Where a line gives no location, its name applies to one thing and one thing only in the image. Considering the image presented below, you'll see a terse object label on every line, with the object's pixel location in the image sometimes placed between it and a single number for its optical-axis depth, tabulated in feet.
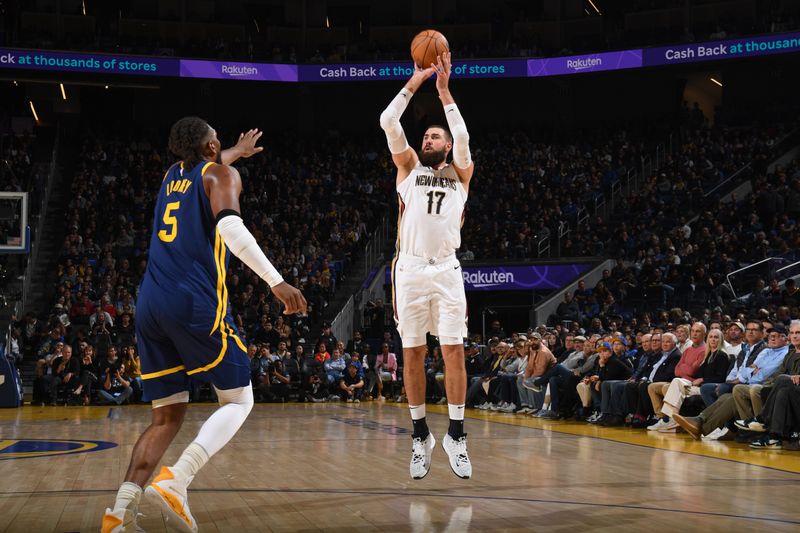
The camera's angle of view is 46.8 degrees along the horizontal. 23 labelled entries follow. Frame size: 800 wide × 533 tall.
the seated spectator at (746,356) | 31.32
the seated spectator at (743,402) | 29.89
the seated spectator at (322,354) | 60.64
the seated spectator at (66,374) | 53.72
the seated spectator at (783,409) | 27.89
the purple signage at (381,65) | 88.22
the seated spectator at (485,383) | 50.29
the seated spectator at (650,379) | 35.65
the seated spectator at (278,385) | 58.59
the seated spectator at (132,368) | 55.16
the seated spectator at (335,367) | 59.47
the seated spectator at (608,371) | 38.99
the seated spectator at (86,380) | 53.78
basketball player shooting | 18.56
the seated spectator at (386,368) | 59.98
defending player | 13.52
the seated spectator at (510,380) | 47.80
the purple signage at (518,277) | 75.87
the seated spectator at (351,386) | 58.70
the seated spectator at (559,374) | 42.50
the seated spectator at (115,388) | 54.19
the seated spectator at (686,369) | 34.09
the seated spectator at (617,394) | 37.76
